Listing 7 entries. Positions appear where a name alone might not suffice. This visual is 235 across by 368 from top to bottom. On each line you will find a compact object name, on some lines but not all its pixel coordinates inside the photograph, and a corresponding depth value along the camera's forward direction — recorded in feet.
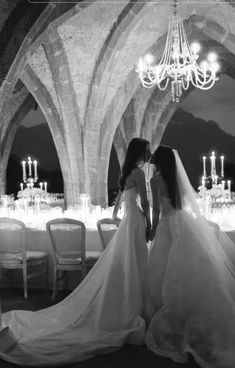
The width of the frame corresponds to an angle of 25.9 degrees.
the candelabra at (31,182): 33.52
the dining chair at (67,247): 18.98
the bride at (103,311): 13.08
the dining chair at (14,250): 19.43
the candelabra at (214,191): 26.81
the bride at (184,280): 12.52
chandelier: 28.30
